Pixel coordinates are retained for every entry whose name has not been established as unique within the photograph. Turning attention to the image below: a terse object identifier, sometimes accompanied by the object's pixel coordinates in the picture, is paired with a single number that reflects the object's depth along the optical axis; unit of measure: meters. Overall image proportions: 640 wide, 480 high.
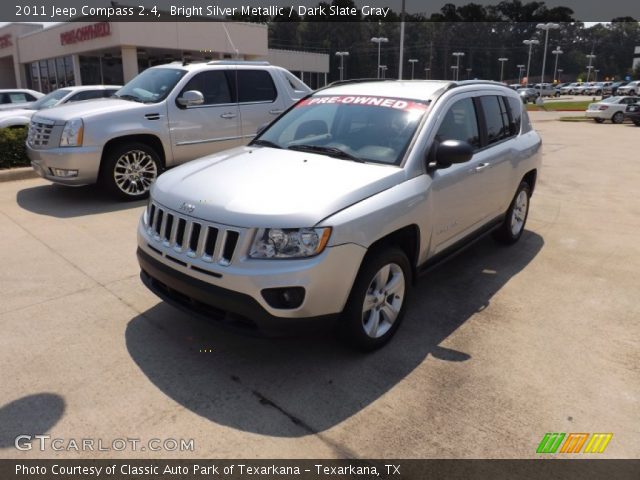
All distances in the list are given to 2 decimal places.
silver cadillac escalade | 6.92
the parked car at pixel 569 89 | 82.76
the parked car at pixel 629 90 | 55.41
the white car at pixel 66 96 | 11.37
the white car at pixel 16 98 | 13.30
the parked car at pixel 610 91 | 65.44
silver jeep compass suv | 2.98
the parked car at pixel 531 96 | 55.16
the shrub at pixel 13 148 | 8.85
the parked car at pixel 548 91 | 72.81
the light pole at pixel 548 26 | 40.41
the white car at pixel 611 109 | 25.45
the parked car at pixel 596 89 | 75.75
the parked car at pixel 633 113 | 24.73
